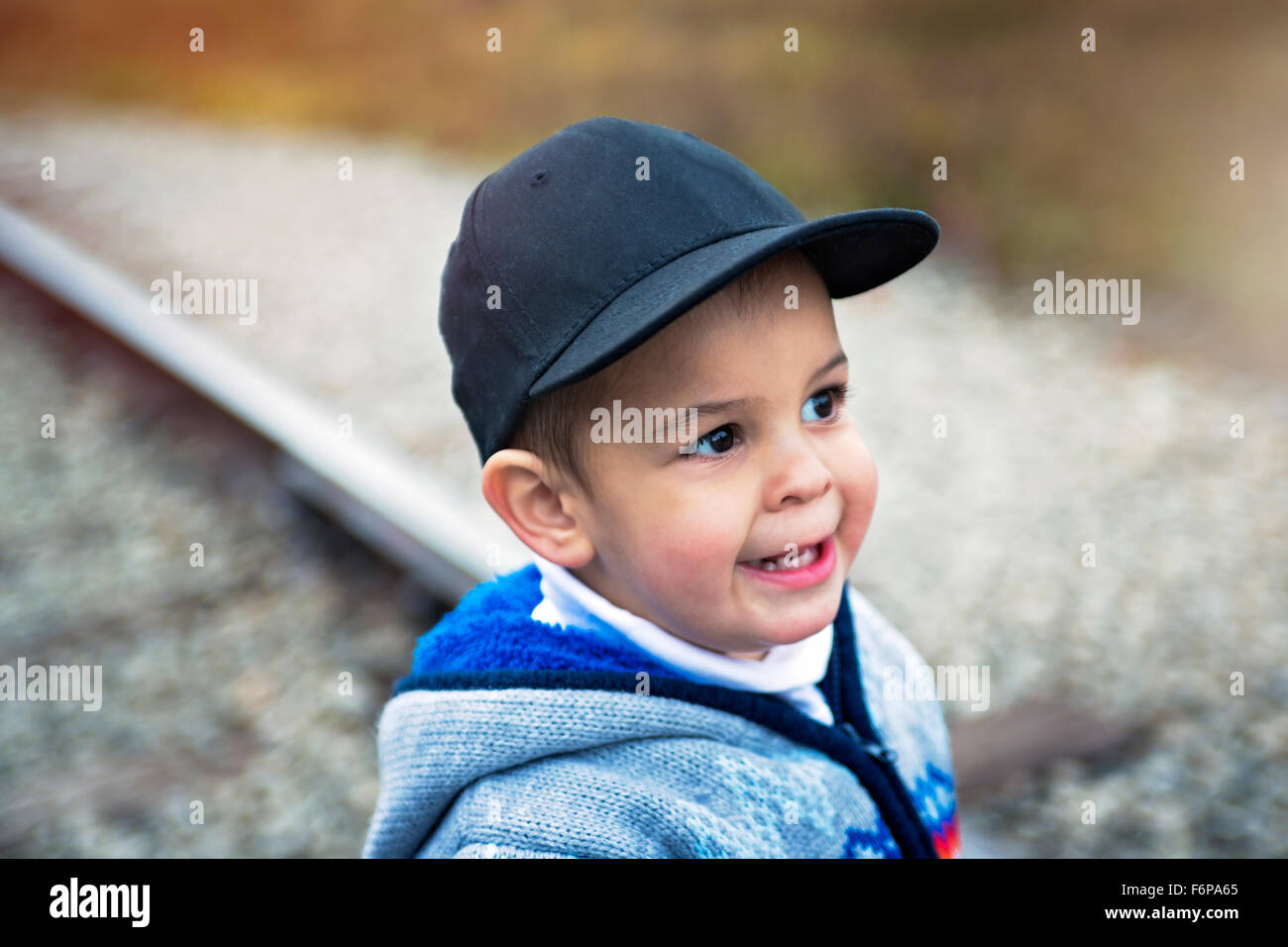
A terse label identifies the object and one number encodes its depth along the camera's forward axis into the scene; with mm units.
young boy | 719
